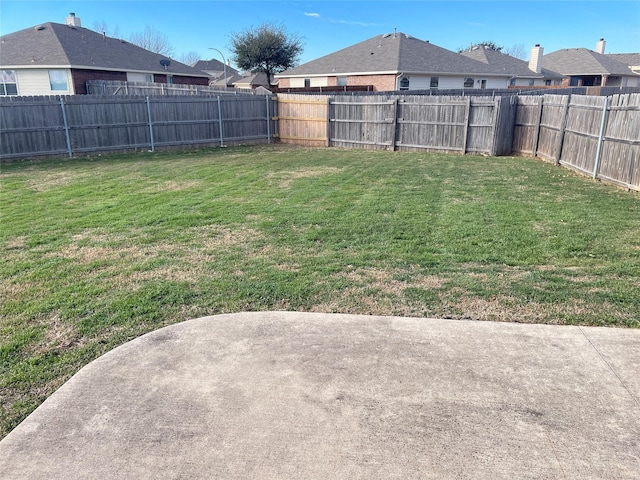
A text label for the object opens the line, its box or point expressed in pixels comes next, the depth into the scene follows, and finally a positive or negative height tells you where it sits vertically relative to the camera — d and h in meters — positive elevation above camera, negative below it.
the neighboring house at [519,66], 38.34 +2.75
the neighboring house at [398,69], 32.50 +2.13
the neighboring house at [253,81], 52.64 +1.99
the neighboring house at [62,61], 27.06 +2.01
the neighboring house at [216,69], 70.25 +4.37
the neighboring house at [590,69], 44.25 +2.92
